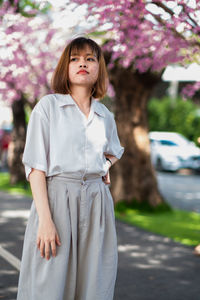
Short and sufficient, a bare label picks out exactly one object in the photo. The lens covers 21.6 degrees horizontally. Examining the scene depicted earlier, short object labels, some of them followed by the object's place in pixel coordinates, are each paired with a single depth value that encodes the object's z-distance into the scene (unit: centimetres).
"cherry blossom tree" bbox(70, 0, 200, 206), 575
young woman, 263
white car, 2192
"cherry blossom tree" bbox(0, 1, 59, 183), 1053
